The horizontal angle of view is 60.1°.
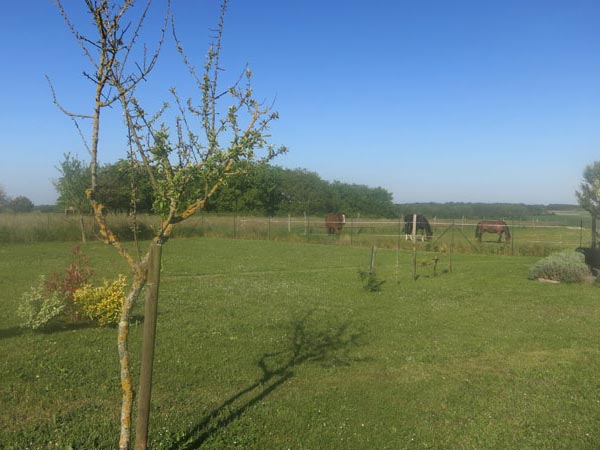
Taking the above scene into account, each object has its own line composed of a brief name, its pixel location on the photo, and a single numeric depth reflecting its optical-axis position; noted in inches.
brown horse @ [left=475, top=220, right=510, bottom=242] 1144.1
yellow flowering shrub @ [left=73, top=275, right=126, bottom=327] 286.8
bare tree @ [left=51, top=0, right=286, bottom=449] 116.3
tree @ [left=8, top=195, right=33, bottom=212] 1520.4
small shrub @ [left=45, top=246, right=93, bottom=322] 297.4
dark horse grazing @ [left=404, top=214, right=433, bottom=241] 1139.4
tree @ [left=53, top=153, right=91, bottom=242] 820.7
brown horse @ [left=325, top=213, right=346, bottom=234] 1287.0
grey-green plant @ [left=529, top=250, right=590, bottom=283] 528.4
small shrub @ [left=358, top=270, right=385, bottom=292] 459.2
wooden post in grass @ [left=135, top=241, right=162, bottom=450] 122.6
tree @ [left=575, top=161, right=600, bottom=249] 609.0
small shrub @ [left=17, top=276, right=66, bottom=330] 271.9
